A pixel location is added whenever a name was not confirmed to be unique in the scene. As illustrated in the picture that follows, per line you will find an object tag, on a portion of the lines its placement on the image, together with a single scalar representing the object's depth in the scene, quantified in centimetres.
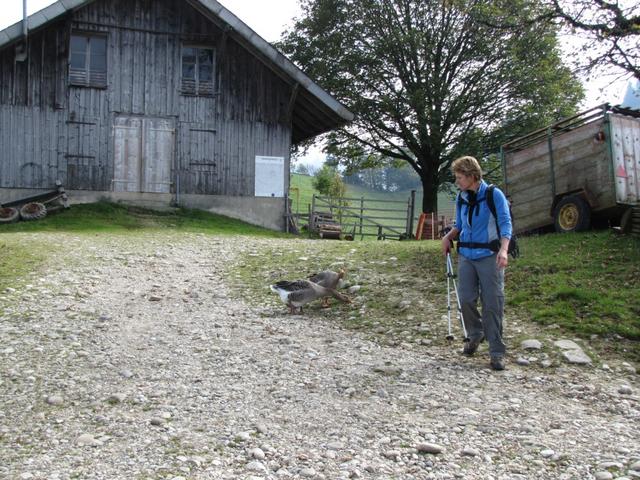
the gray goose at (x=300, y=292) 878
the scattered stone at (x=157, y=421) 472
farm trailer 1269
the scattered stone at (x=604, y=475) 396
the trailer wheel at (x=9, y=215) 1778
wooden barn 1958
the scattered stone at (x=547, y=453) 428
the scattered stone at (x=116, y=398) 521
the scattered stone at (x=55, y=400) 513
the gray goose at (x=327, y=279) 918
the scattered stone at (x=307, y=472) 398
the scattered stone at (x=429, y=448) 434
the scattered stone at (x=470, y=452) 430
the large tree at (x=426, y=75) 2694
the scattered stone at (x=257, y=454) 422
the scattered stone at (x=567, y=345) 684
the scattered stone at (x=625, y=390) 570
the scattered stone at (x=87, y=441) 434
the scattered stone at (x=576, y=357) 651
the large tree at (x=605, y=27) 1176
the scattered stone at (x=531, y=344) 693
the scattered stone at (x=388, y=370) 618
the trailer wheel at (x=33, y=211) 1795
